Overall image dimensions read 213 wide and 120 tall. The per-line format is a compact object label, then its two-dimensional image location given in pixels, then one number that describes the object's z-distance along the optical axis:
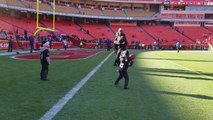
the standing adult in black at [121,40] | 7.29
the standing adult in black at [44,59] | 6.71
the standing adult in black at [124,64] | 5.70
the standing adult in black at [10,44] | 17.80
